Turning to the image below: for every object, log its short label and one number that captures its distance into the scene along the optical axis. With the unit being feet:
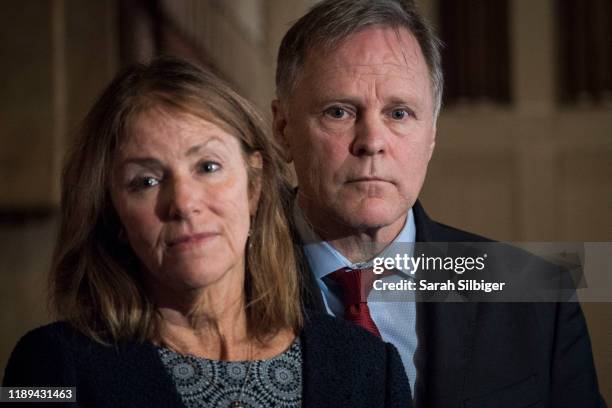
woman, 7.92
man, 8.41
